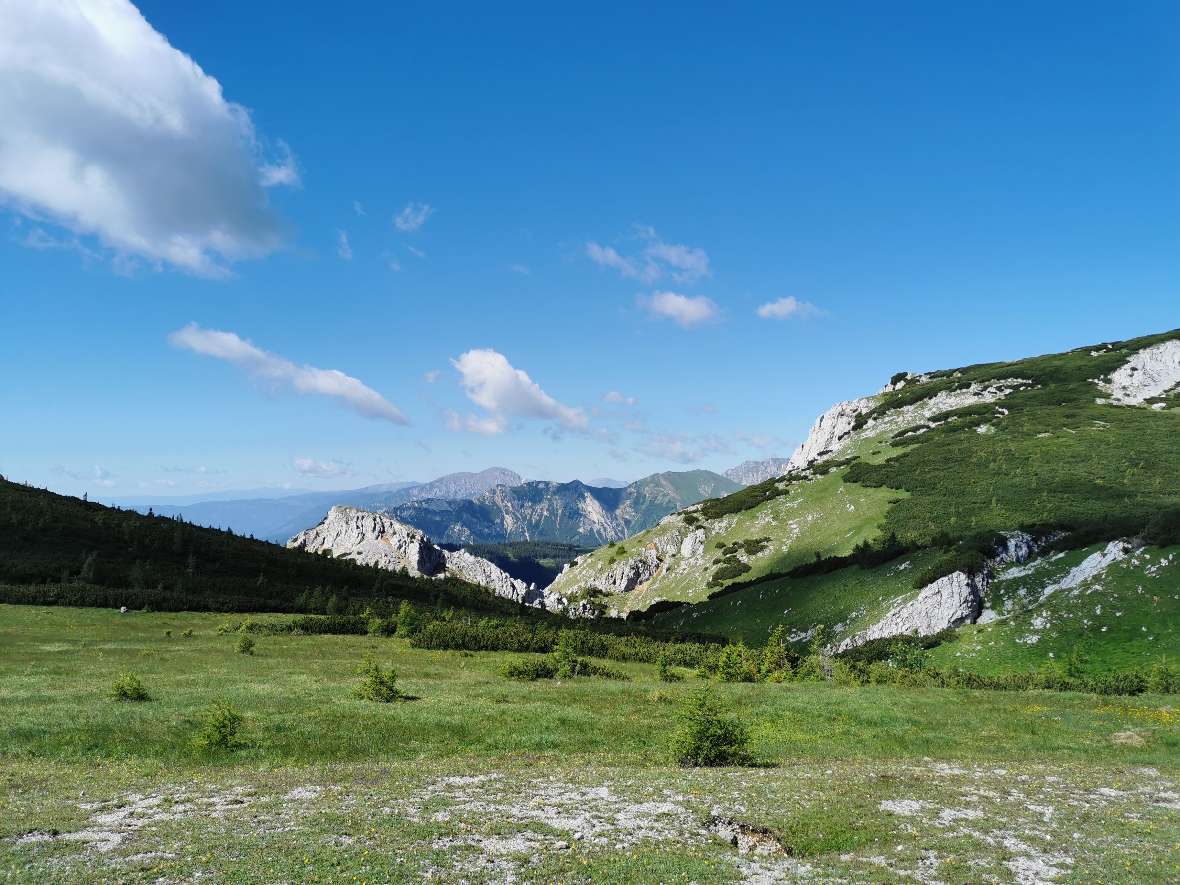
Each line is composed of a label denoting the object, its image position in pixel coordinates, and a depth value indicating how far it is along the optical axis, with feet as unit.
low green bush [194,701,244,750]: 89.25
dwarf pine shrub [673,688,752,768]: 88.63
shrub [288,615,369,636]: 252.83
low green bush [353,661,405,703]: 126.23
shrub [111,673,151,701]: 114.32
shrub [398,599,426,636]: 263.18
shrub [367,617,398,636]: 260.62
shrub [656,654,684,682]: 183.85
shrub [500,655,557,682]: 172.21
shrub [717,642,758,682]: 177.47
